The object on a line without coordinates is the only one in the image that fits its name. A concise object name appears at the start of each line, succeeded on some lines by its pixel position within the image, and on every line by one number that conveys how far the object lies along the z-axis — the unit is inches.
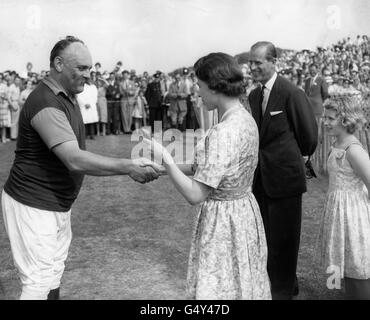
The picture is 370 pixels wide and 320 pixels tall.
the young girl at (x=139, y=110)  755.7
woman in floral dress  110.0
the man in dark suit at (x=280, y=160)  166.2
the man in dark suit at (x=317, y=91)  524.8
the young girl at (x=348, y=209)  157.6
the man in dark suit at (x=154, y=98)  754.8
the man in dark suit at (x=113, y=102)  732.7
